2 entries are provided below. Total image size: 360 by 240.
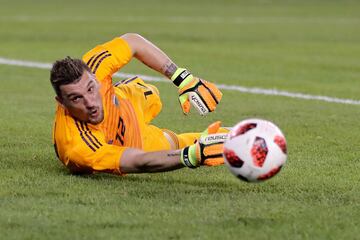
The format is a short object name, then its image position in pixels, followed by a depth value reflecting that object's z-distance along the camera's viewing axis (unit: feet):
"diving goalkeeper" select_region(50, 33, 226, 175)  46.83
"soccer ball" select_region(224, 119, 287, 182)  43.19
